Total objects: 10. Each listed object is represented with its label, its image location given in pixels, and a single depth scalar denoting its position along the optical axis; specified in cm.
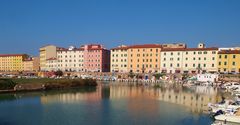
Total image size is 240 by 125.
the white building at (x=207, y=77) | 6981
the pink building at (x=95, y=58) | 10500
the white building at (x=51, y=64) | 11606
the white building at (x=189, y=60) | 8306
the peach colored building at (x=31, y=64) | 13562
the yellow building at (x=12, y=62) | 14075
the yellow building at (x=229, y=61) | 7900
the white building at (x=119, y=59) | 9872
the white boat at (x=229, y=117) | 2441
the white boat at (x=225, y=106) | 2851
